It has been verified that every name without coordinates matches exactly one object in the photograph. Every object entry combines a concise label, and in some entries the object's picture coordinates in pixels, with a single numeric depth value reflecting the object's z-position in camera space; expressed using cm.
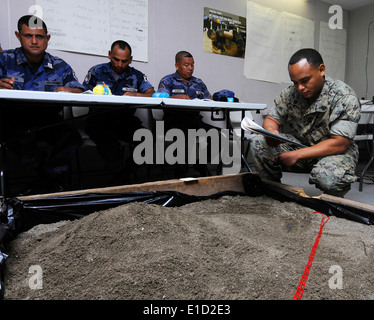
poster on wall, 334
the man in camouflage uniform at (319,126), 135
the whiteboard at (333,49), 445
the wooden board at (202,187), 125
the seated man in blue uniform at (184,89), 263
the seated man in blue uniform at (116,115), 221
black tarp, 103
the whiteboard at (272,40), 370
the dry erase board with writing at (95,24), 247
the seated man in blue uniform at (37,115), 186
